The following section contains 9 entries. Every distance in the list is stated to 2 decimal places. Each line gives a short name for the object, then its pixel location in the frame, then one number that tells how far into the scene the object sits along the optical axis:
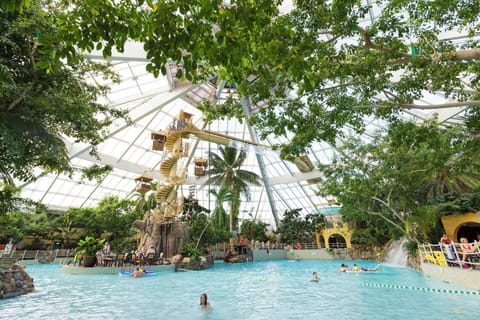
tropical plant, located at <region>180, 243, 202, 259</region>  17.63
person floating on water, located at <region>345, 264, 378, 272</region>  15.42
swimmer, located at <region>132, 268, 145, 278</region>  13.61
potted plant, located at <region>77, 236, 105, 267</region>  15.21
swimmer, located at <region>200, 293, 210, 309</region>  7.35
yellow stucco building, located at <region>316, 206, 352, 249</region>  30.11
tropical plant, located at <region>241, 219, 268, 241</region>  31.08
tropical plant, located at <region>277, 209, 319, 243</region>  30.95
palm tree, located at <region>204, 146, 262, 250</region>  25.48
